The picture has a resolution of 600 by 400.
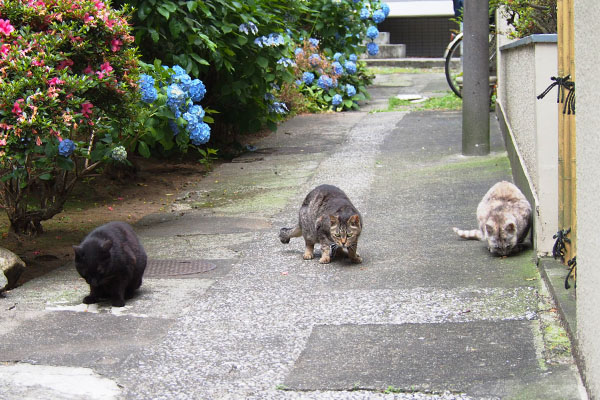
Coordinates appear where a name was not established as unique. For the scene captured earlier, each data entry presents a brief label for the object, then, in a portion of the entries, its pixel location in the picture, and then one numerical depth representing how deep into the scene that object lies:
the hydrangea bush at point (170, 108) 7.82
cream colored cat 6.35
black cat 5.71
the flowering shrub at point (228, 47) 9.49
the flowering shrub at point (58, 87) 6.27
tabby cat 6.52
